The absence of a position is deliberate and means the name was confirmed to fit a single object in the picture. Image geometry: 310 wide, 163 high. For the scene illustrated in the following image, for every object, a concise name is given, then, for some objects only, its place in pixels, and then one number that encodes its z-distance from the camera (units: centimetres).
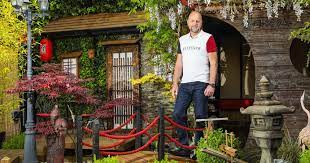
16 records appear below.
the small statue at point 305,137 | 577
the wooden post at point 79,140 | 562
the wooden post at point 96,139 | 555
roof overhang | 1094
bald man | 597
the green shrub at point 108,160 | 519
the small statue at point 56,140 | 619
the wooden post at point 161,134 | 607
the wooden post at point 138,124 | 704
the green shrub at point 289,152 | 597
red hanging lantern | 1170
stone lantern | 483
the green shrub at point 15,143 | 1015
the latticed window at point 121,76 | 1136
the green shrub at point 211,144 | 578
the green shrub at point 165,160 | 567
